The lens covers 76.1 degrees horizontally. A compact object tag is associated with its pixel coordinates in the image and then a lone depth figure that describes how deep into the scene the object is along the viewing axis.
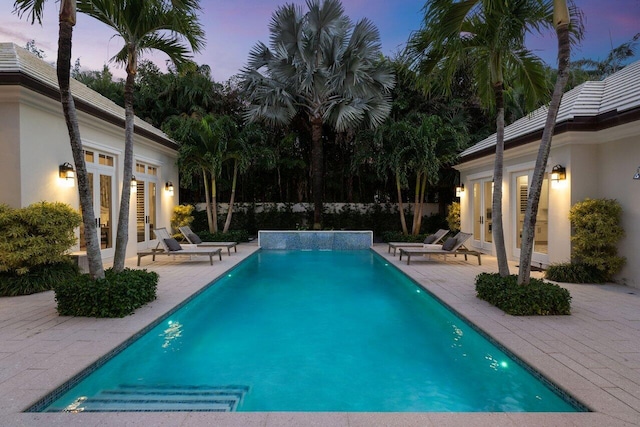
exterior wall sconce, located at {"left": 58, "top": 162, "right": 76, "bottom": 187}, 8.91
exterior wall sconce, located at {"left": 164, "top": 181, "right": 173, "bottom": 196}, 15.81
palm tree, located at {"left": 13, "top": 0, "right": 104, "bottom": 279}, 5.34
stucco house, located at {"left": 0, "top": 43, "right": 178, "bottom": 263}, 7.71
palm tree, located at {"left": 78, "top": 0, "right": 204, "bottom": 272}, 6.21
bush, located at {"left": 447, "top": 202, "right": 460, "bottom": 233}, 16.66
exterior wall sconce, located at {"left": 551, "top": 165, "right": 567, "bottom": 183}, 8.77
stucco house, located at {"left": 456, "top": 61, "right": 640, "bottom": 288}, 7.58
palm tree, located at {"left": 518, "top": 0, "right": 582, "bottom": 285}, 5.49
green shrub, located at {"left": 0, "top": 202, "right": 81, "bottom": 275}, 6.81
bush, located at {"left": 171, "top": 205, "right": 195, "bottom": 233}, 16.39
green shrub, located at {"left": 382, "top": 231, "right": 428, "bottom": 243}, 16.31
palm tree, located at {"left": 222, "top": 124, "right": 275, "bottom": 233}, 15.95
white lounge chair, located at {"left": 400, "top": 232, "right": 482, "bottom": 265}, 11.05
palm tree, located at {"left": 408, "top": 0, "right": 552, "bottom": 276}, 6.06
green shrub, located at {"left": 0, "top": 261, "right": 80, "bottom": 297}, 7.05
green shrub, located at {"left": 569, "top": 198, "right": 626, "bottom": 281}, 7.71
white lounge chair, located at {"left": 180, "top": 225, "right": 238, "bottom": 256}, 13.21
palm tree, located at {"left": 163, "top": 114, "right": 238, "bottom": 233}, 15.27
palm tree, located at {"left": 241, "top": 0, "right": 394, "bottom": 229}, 15.49
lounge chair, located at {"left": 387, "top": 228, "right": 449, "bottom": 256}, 12.90
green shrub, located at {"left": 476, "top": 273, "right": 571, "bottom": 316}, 5.66
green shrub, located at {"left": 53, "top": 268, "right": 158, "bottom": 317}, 5.62
